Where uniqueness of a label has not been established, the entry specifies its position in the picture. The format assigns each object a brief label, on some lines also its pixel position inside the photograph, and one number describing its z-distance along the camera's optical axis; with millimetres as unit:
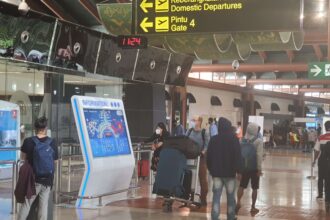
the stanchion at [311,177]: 15694
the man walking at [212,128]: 15412
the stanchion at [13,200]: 8438
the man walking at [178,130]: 13844
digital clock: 10705
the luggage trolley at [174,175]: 8914
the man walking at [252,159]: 9000
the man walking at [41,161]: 6316
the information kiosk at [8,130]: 12594
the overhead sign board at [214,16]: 7703
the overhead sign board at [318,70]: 16422
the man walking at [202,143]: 9805
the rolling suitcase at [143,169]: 13773
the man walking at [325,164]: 10039
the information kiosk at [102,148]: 8992
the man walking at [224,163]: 7551
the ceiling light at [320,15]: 16406
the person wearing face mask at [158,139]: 11047
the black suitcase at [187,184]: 9156
